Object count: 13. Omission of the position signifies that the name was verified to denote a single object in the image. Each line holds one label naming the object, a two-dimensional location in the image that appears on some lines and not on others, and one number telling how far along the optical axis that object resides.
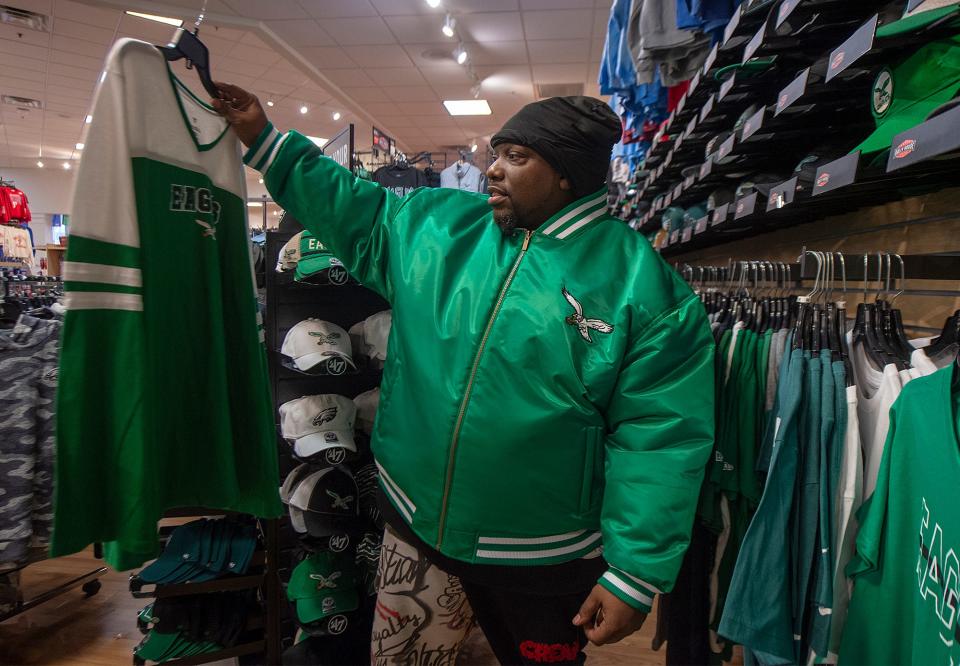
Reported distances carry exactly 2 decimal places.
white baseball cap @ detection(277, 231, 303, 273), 1.80
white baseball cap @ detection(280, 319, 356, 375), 1.78
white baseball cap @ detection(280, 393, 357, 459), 1.76
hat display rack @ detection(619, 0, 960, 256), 0.89
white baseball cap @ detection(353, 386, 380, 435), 2.02
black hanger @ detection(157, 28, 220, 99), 1.01
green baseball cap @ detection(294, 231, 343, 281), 1.72
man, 1.12
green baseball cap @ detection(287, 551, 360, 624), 1.90
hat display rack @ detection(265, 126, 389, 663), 1.83
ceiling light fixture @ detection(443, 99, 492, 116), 7.89
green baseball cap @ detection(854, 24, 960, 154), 0.87
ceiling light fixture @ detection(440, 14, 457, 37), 5.05
